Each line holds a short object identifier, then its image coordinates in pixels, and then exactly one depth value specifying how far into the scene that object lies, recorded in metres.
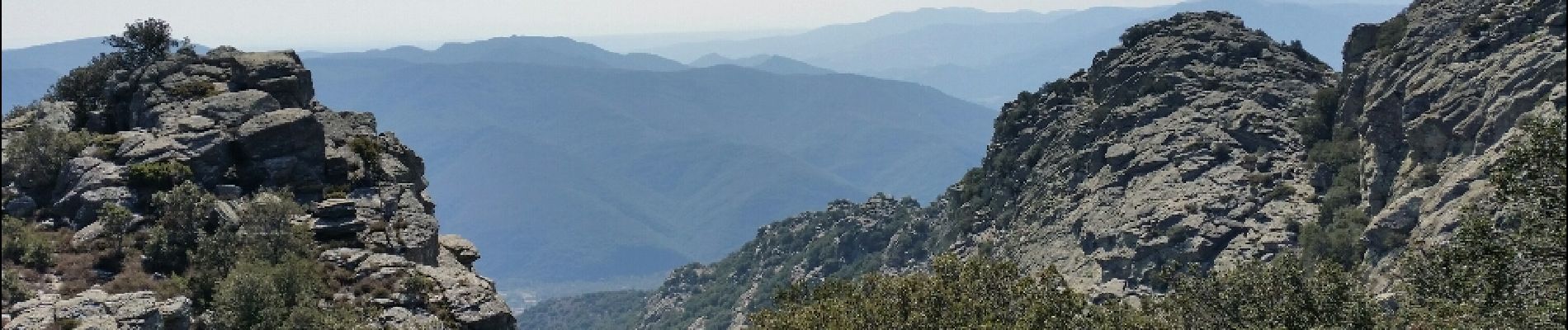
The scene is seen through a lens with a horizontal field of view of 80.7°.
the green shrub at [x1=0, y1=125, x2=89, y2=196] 36.12
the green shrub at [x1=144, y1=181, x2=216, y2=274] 32.44
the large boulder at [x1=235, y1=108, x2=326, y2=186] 40.59
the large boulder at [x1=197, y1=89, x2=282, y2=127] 43.09
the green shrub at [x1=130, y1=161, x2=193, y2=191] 36.69
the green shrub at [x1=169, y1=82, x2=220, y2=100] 45.81
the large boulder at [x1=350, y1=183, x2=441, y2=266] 37.44
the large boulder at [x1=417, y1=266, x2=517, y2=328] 31.98
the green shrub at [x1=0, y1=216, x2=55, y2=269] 28.18
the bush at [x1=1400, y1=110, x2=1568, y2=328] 20.64
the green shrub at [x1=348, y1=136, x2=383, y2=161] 45.94
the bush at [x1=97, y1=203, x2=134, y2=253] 33.16
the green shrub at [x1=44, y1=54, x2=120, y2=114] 49.78
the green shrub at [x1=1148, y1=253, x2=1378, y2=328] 30.46
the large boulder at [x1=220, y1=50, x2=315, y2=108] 48.56
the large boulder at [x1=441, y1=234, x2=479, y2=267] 43.28
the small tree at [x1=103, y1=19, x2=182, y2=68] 52.59
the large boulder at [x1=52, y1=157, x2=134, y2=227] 34.91
